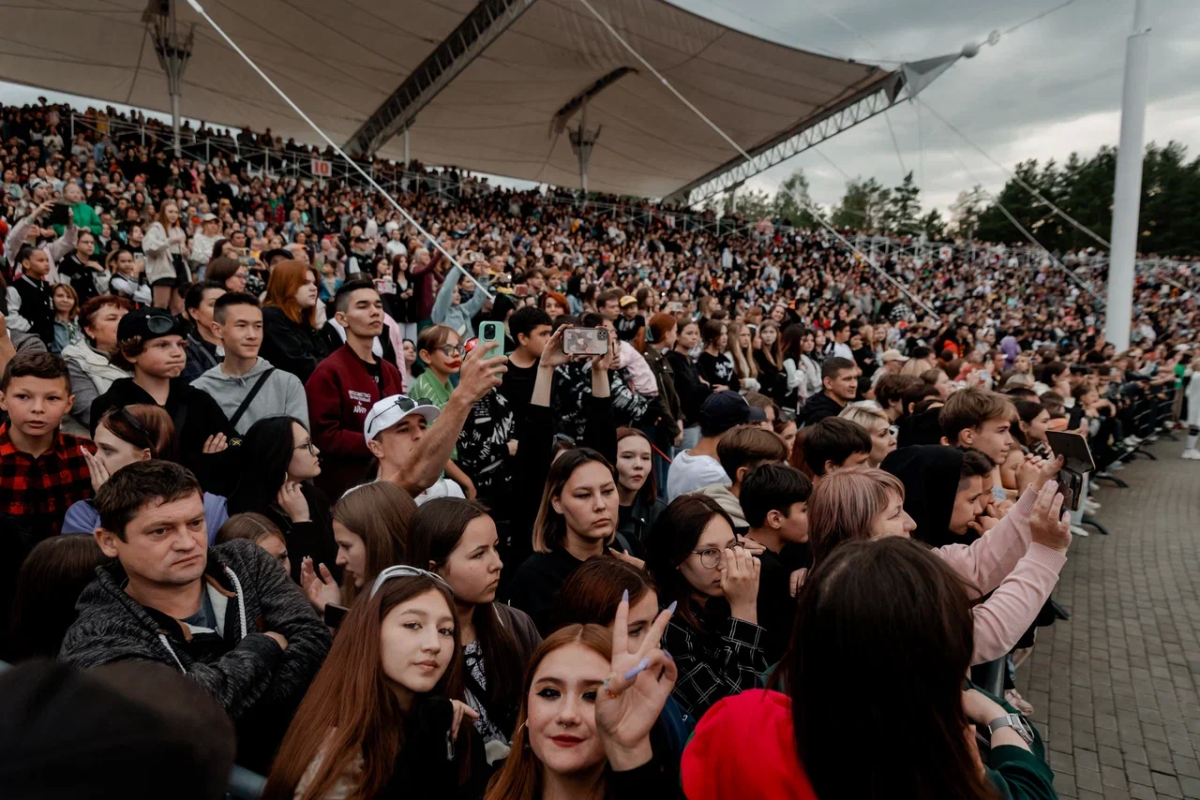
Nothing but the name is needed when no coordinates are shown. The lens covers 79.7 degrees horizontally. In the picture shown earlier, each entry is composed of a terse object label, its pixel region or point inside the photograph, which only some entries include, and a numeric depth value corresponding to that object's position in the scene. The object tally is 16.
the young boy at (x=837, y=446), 3.41
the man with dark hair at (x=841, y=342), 9.71
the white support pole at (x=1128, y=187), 15.42
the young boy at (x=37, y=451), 2.68
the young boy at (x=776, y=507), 2.88
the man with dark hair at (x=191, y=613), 1.74
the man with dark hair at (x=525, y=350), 3.86
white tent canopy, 17.78
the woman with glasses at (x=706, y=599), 2.03
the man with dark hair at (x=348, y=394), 3.52
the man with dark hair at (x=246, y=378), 3.40
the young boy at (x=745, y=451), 3.69
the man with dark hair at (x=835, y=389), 5.48
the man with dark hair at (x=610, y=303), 6.26
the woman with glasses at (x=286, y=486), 2.86
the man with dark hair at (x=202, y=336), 4.23
